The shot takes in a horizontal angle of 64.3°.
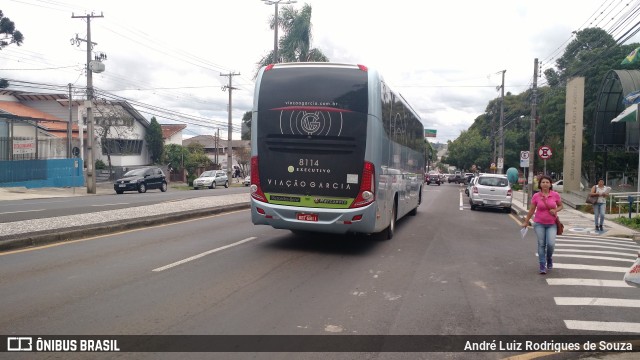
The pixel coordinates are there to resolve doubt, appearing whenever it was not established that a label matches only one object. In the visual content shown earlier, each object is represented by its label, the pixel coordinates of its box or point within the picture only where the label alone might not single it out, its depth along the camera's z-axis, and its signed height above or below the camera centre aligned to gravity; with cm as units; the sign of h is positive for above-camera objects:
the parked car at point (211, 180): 4212 -168
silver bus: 943 +26
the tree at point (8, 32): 3306 +819
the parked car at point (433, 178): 5957 -172
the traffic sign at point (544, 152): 2344 +61
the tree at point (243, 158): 7424 +37
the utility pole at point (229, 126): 4686 +316
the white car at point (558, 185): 4322 -185
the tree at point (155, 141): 5347 +193
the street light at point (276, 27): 2830 +769
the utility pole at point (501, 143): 4444 +191
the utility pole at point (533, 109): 2687 +308
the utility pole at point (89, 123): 3173 +221
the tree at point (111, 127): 4606 +294
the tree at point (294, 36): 3228 +800
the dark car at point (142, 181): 3161 -141
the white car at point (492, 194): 2242 -130
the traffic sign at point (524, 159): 2820 +33
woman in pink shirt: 843 -84
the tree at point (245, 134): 7706 +401
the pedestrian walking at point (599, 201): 1530 -105
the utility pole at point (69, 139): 3883 +143
